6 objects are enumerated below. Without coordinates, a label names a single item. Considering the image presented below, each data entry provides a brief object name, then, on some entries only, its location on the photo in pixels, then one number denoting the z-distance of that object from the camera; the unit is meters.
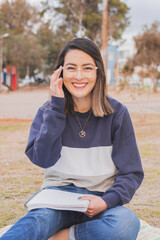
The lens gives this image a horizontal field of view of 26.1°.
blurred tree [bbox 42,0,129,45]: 31.78
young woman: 2.00
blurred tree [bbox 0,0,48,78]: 36.28
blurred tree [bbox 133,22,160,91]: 28.95
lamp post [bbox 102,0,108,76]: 12.41
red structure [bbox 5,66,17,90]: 36.56
